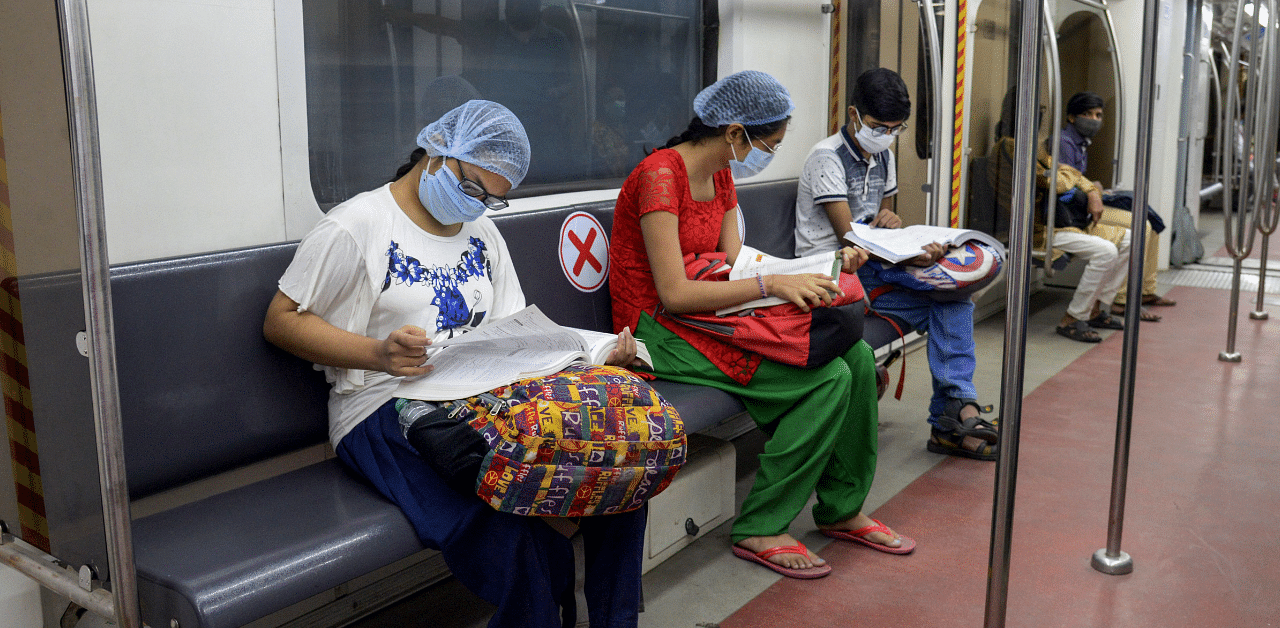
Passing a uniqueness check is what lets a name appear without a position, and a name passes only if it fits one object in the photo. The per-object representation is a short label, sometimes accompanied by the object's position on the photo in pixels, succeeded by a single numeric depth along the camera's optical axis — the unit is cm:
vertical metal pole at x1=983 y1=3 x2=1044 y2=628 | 152
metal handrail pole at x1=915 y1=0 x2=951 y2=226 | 442
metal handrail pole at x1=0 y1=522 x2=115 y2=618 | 159
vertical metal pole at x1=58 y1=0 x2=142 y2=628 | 130
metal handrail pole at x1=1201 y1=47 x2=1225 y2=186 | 703
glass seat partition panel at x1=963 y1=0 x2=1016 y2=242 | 540
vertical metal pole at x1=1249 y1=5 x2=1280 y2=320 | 462
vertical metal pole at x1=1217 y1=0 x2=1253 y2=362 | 468
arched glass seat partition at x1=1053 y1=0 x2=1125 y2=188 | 705
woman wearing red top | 275
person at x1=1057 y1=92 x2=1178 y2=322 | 612
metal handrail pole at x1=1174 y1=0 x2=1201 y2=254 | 777
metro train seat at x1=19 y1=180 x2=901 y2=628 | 159
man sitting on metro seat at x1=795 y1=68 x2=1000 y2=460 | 365
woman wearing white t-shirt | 195
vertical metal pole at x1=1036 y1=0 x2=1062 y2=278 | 520
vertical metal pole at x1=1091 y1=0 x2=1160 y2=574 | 225
